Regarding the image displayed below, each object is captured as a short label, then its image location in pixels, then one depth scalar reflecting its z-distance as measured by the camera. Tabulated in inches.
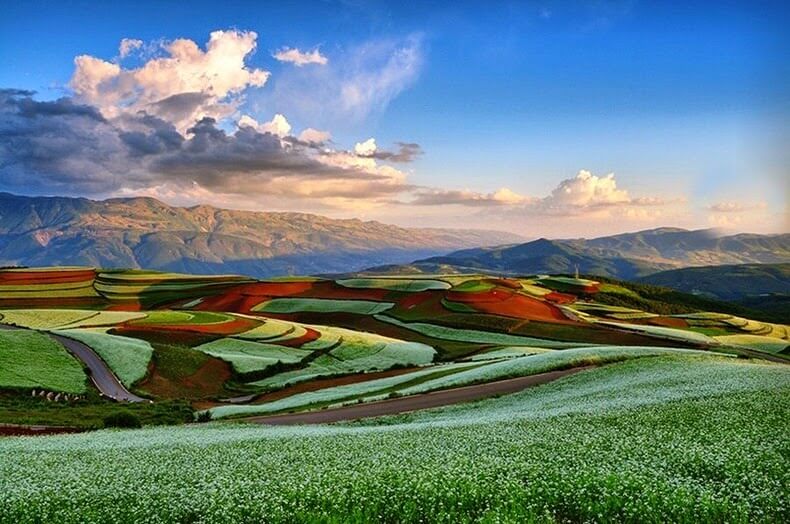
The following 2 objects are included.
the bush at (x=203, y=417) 1929.1
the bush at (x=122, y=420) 1670.8
